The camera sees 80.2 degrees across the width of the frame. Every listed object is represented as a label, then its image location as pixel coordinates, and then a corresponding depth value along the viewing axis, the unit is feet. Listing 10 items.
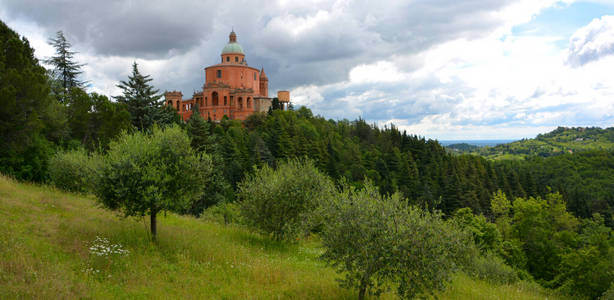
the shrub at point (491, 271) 78.07
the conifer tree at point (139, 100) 135.03
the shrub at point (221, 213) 104.63
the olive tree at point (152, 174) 43.50
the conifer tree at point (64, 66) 150.61
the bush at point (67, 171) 80.23
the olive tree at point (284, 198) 60.85
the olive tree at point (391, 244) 30.60
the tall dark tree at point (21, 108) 70.95
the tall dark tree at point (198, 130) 144.97
